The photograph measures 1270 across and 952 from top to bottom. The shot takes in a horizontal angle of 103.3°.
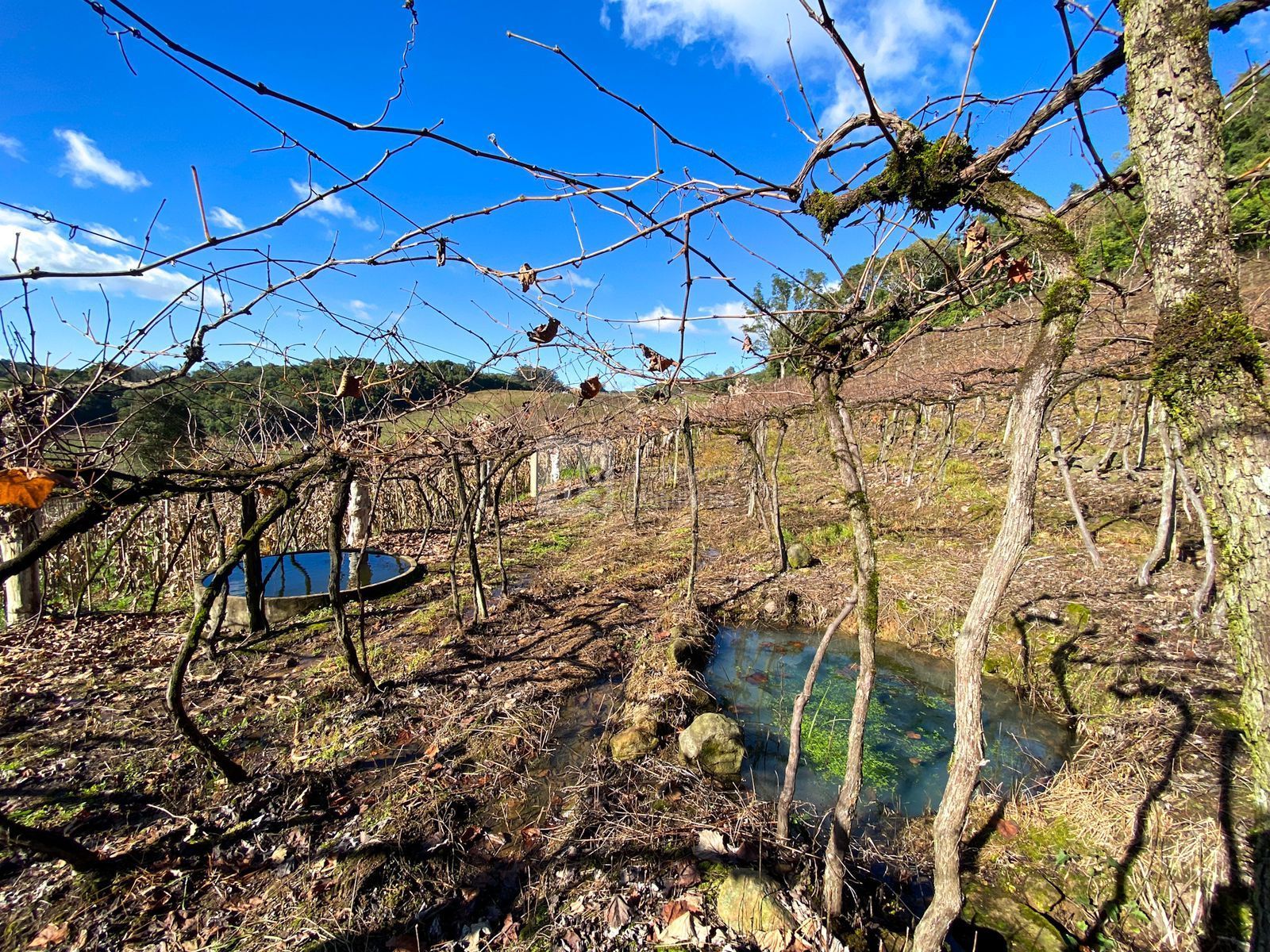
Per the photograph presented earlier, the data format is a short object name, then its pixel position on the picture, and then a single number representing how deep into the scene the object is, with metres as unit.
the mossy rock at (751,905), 2.64
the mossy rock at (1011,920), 2.74
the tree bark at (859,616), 2.51
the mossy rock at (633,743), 4.30
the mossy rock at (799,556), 9.21
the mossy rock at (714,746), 4.22
